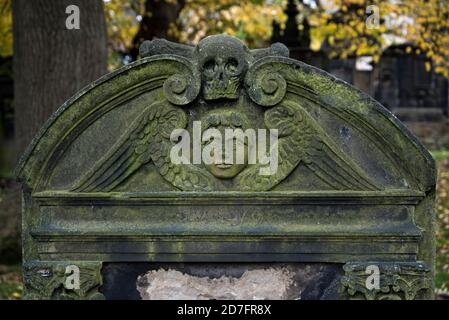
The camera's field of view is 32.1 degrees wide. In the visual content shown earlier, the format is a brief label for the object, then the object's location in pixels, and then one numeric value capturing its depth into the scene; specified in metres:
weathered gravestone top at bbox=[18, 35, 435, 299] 3.65
